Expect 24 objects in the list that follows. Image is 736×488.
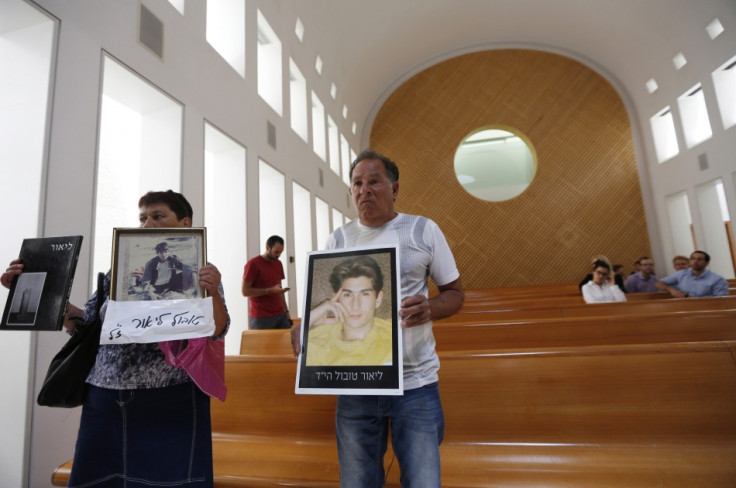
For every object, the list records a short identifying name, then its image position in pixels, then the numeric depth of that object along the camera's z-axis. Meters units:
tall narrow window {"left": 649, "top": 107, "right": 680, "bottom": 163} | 8.99
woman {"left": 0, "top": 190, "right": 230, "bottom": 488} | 1.14
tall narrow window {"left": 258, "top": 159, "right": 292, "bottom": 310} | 5.79
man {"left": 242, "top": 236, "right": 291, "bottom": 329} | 3.88
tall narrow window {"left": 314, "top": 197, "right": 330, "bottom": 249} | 7.87
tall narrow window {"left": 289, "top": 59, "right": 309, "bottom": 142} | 6.89
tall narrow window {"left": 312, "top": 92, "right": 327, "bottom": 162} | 7.73
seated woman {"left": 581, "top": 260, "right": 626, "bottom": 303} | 4.67
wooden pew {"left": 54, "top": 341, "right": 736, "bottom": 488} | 1.43
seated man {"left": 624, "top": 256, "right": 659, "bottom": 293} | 6.44
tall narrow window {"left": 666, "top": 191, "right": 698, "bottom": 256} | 8.82
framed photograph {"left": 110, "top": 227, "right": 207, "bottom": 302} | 1.15
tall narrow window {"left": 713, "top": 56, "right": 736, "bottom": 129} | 7.16
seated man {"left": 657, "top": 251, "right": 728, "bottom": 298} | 4.88
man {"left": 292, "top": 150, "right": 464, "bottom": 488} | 1.05
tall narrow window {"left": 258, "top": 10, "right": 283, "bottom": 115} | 5.86
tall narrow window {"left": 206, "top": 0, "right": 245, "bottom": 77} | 4.86
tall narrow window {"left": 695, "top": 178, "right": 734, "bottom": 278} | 7.79
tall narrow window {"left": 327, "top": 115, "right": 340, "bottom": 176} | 8.59
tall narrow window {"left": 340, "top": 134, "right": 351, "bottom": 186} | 9.24
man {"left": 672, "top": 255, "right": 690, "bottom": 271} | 6.16
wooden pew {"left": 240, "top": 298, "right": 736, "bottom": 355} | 2.38
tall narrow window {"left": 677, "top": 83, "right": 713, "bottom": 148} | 8.12
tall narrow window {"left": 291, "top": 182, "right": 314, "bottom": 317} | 6.77
